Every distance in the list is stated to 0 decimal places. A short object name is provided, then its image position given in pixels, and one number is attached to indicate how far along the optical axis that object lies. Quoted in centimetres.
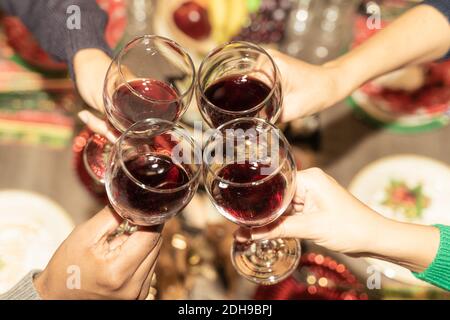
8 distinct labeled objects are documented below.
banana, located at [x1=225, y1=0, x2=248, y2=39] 152
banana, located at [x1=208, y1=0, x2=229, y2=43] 151
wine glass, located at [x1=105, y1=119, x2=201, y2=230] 93
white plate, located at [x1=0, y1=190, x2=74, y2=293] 131
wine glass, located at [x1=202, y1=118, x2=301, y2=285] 94
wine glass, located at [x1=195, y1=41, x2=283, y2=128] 102
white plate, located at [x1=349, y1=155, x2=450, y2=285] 140
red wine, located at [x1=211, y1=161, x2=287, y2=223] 93
